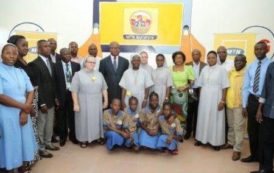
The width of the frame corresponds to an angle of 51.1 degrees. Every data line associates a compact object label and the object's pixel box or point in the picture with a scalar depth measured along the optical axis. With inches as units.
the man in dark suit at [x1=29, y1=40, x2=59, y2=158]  150.6
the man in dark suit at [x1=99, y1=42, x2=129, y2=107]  188.9
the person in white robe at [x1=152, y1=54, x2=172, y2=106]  188.9
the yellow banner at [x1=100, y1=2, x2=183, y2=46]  225.1
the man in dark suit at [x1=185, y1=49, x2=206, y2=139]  195.0
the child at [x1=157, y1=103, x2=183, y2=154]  166.1
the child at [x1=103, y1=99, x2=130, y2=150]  166.7
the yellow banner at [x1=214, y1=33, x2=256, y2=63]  222.4
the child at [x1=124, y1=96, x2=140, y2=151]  168.1
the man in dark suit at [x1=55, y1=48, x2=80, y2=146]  173.8
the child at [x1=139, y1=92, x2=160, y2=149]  167.2
